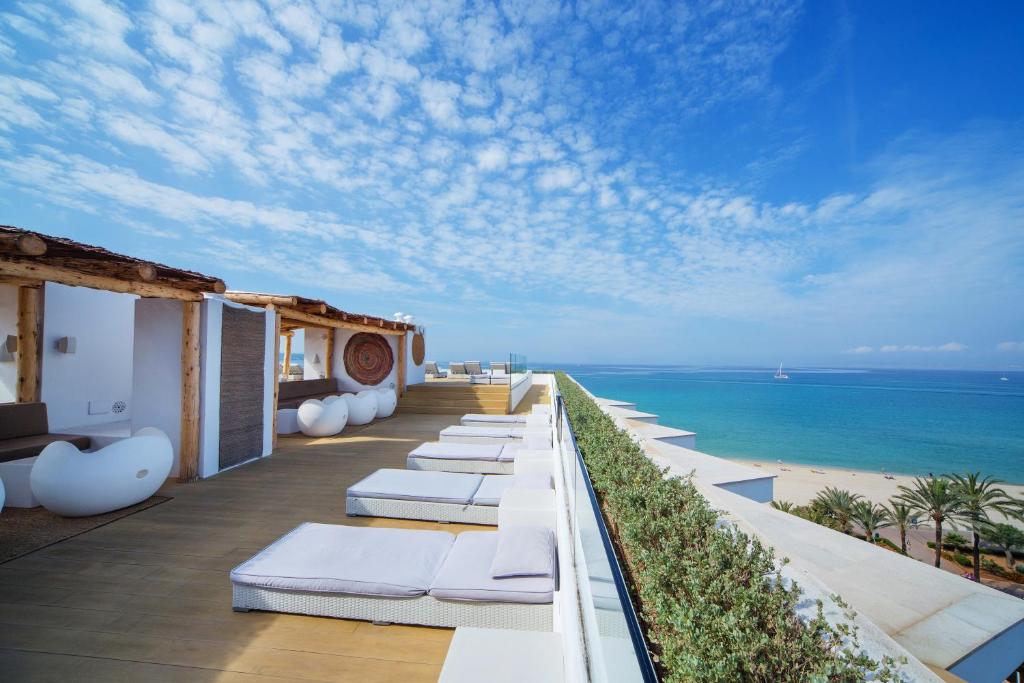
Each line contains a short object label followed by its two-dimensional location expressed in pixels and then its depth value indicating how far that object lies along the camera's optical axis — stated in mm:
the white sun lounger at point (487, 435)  6659
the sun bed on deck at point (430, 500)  4004
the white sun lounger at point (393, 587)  2369
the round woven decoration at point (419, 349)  12844
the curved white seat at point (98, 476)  3729
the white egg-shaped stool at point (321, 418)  7555
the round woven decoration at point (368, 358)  11250
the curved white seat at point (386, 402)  9758
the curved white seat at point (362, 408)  8609
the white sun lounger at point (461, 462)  5391
